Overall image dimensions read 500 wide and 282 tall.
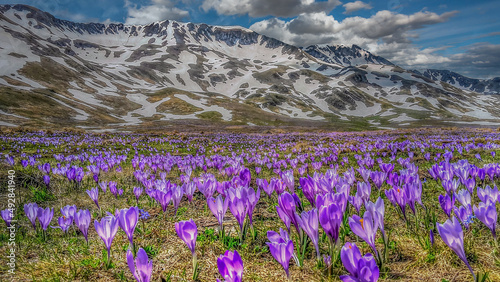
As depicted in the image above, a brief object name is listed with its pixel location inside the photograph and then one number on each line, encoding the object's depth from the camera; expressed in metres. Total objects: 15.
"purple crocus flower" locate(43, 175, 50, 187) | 4.95
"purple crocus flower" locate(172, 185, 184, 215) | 3.34
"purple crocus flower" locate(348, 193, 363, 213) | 2.73
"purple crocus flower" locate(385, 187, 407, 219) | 2.71
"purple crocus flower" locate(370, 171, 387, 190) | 3.91
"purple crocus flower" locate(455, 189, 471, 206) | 2.60
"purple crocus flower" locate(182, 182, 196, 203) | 3.68
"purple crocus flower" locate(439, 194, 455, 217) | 2.56
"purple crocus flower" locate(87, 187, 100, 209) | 3.63
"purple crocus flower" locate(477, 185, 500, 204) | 2.49
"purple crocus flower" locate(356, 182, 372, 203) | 2.88
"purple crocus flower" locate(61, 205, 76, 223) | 2.94
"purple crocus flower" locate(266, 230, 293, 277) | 1.66
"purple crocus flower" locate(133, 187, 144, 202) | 4.14
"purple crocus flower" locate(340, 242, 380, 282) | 1.34
